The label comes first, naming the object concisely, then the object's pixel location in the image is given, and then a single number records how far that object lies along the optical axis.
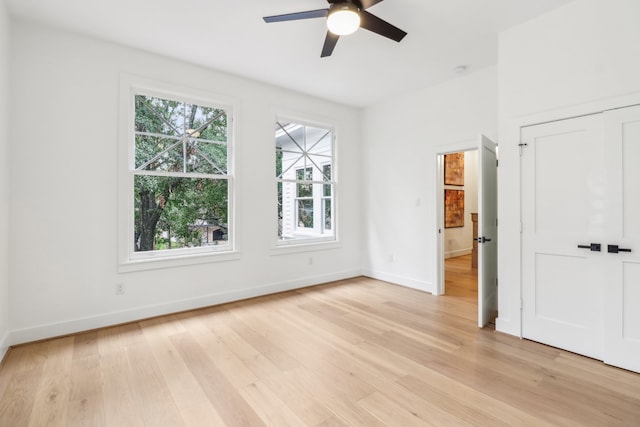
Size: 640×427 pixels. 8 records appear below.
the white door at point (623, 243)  2.37
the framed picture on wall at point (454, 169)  7.10
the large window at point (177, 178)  3.58
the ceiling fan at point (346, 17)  2.35
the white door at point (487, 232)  3.26
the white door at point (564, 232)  2.58
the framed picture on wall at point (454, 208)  7.15
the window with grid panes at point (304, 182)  4.82
